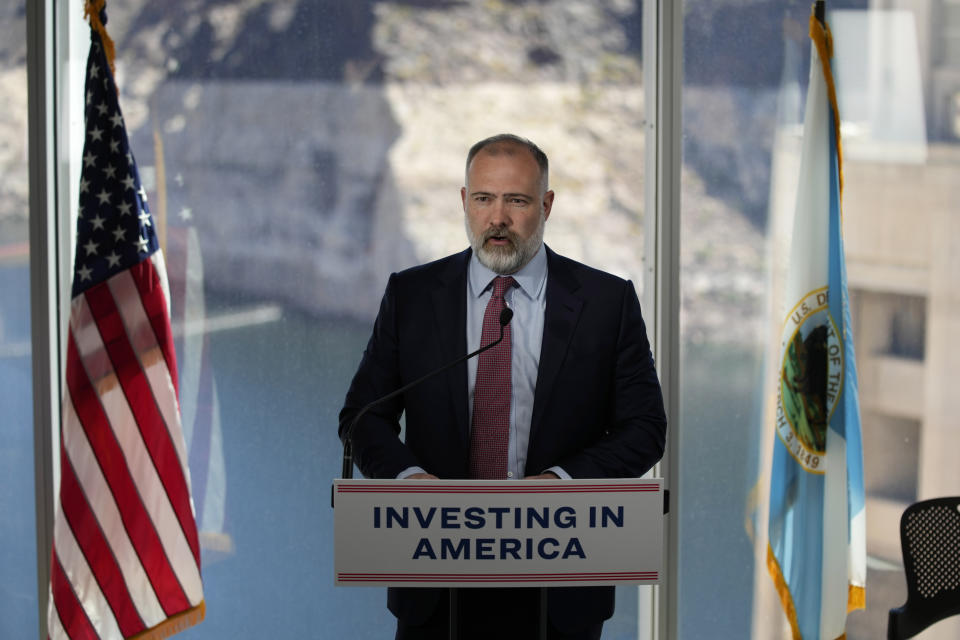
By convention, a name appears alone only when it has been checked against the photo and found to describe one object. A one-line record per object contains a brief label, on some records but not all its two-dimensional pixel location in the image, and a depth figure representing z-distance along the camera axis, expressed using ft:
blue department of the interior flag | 17.29
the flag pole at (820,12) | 17.17
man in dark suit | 12.61
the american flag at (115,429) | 16.62
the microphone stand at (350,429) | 10.30
